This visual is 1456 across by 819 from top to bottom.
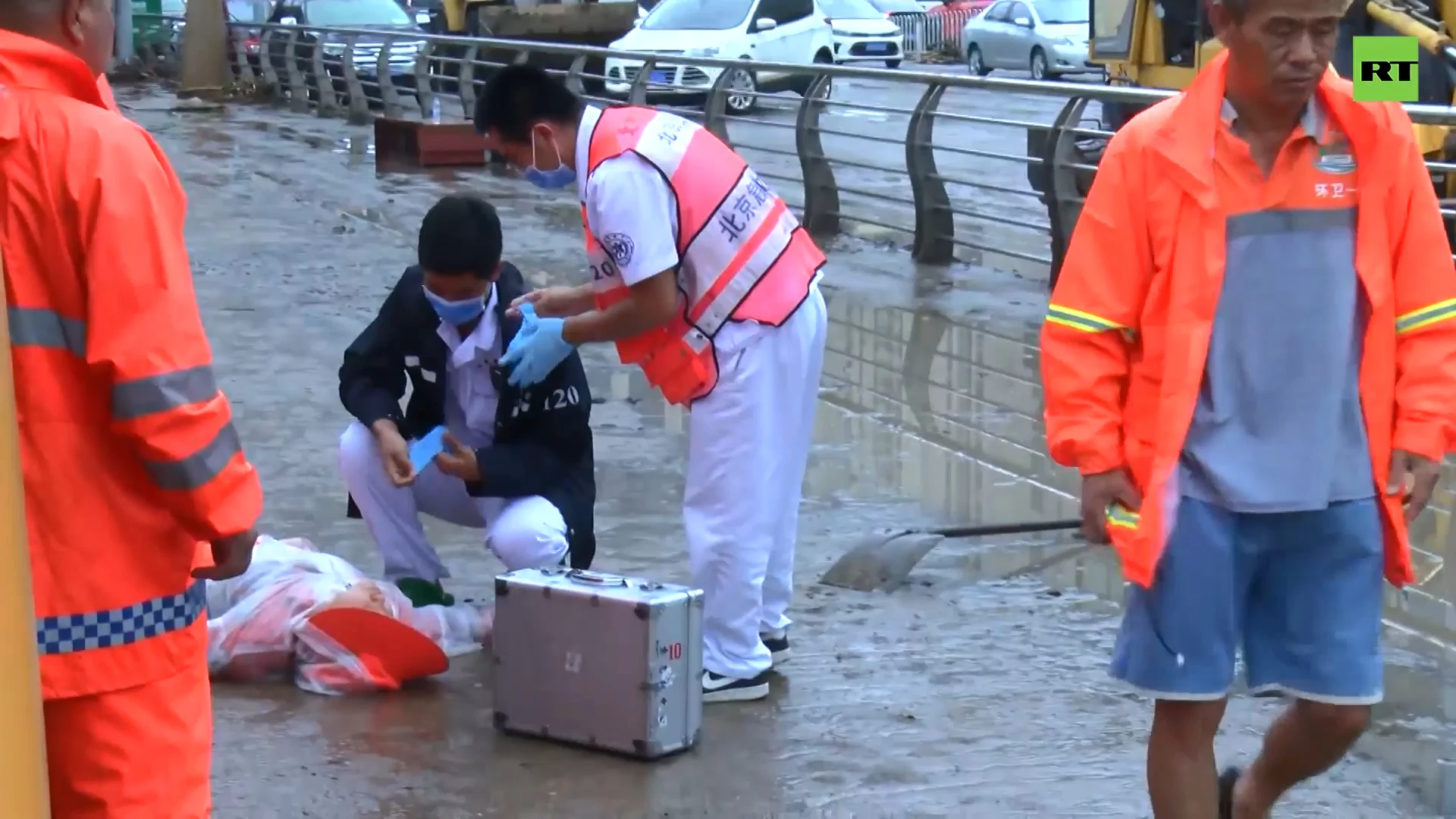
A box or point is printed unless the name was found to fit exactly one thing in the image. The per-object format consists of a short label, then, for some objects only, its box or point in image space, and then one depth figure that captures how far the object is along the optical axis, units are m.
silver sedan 57.94
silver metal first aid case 8.73
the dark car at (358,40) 47.94
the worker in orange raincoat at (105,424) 5.35
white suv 44.62
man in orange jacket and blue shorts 6.36
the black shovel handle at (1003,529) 12.38
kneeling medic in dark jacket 9.89
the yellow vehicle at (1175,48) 21.39
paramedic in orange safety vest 8.95
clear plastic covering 9.70
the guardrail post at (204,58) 56.47
